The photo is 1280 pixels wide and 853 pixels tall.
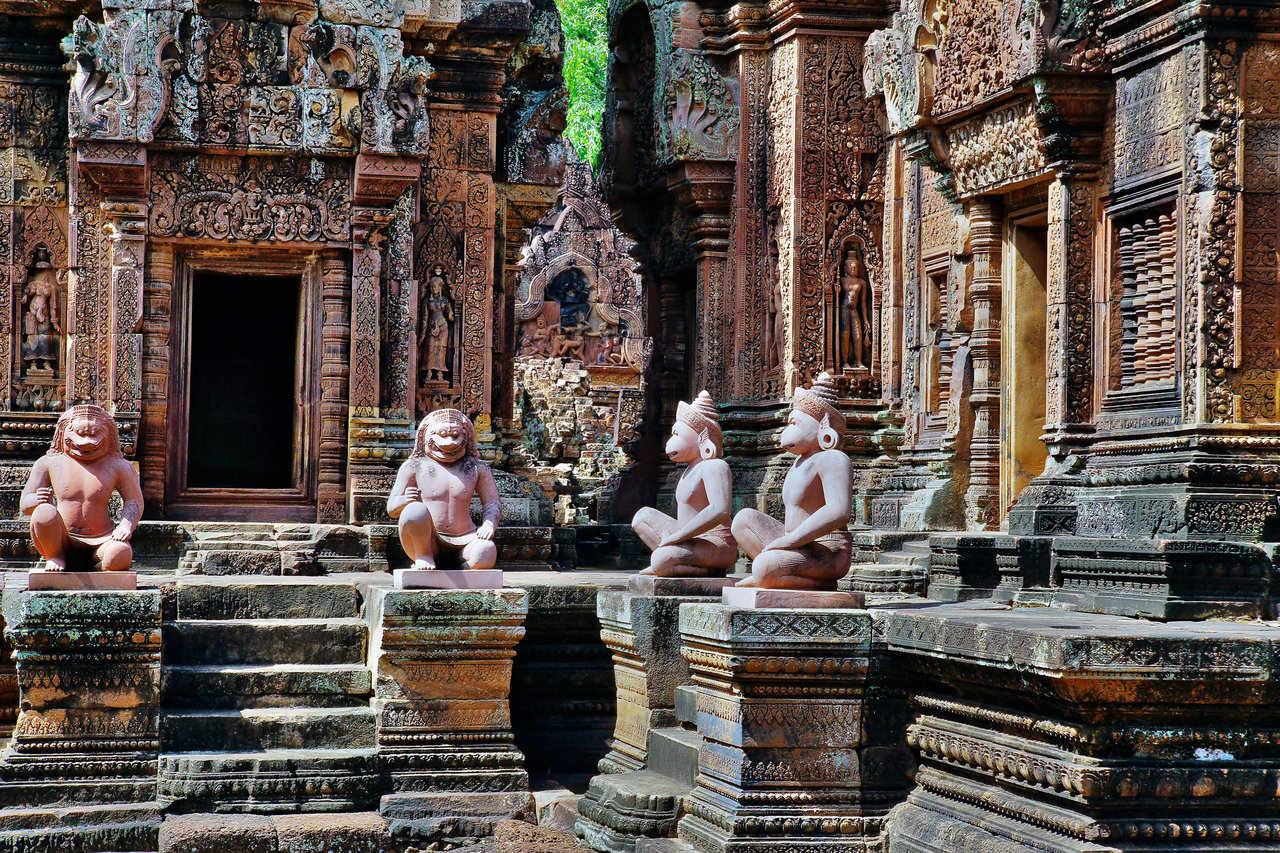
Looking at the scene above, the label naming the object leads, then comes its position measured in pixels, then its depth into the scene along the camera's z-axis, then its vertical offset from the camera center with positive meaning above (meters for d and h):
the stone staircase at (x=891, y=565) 10.09 -0.69
